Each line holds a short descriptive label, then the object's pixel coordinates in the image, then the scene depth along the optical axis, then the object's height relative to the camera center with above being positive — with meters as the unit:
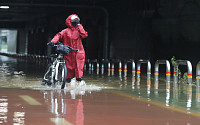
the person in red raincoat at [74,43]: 15.17 +0.96
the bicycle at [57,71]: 14.29 +0.14
